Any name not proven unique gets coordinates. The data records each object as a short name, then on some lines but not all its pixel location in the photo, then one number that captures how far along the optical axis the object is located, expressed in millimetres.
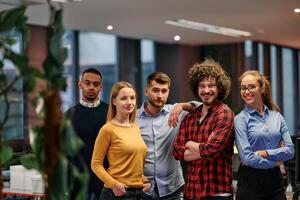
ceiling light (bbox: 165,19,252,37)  9982
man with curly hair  3150
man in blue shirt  3418
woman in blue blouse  3166
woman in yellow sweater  3242
